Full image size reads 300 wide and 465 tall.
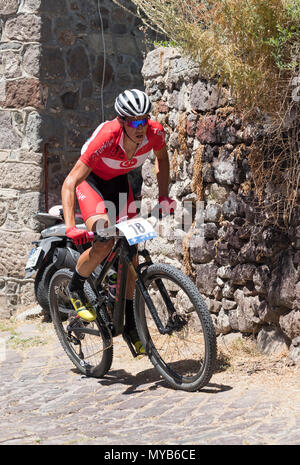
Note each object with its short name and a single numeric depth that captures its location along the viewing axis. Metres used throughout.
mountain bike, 8.99
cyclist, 9.42
